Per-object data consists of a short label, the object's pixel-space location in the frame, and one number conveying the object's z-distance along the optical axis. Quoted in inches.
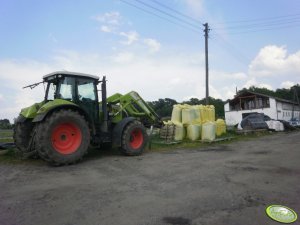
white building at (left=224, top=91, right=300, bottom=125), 1232.2
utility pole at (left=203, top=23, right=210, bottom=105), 676.3
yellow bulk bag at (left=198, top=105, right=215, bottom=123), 480.5
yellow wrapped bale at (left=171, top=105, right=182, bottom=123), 471.6
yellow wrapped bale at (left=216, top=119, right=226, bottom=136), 515.9
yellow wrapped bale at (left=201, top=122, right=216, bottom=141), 435.6
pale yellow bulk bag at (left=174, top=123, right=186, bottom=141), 435.4
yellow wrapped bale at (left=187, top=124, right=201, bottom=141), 443.9
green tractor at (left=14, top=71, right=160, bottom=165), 235.1
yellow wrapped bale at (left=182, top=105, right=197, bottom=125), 459.0
